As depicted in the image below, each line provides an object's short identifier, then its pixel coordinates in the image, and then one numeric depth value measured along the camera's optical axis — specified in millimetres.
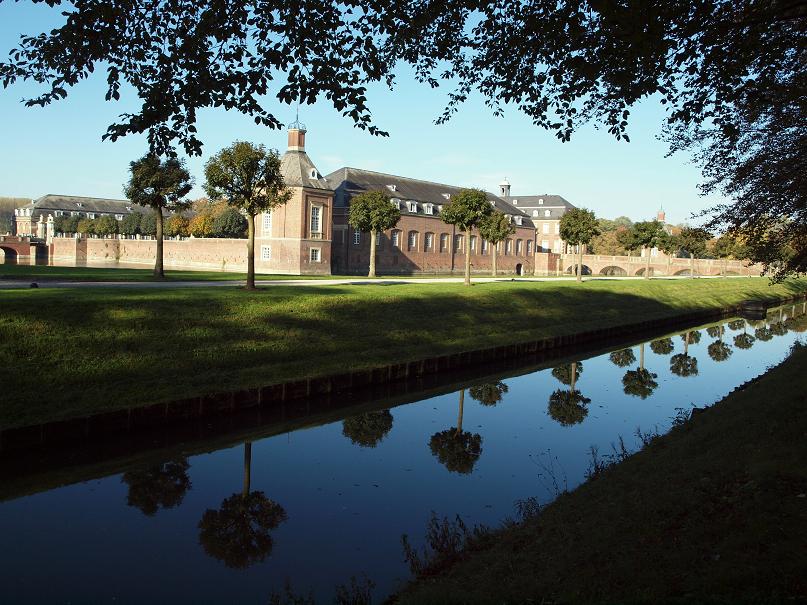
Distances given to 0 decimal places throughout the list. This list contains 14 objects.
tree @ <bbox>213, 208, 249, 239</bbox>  65750
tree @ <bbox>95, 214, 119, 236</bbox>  81088
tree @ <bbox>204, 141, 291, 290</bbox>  20844
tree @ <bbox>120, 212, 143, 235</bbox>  80000
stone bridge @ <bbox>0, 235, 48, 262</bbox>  66938
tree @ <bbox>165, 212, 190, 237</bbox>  75125
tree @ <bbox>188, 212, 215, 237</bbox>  72312
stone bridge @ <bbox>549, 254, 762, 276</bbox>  70562
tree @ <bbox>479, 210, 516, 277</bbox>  45906
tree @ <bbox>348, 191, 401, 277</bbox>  41719
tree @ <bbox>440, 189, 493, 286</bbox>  31547
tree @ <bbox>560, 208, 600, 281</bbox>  43031
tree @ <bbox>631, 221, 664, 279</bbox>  53188
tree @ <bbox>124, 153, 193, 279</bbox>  28109
